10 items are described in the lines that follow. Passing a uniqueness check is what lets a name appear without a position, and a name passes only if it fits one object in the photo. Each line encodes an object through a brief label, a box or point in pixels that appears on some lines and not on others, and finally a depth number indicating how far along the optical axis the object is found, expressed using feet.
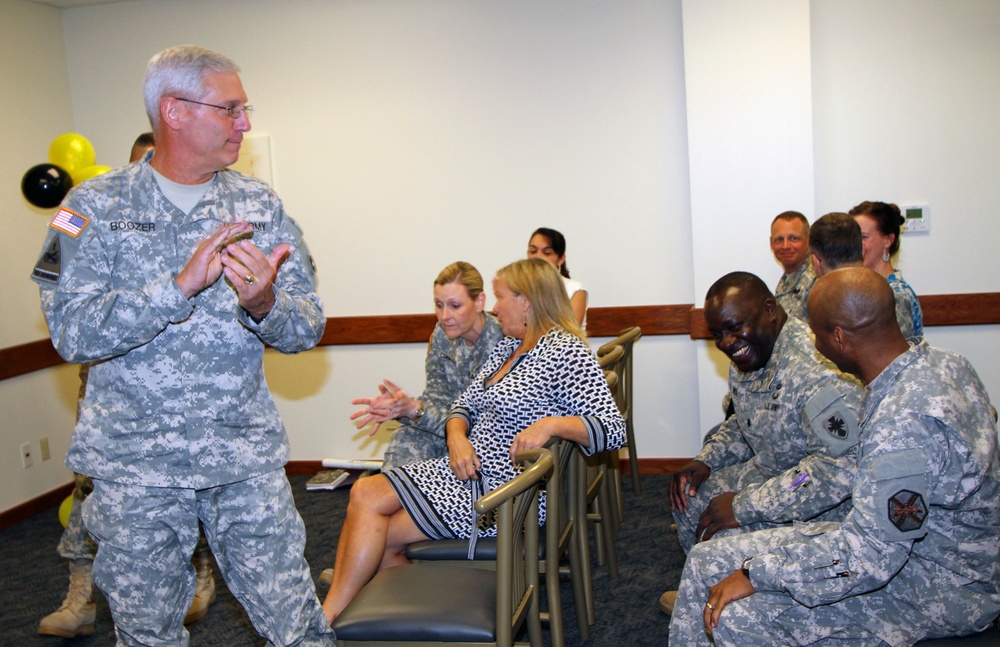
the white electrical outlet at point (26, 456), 16.87
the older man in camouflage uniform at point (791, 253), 13.60
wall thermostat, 15.48
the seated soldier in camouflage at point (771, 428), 7.58
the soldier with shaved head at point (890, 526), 5.92
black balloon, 14.71
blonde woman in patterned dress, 9.18
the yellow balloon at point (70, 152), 15.64
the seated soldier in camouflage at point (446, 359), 11.84
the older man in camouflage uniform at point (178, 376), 6.40
